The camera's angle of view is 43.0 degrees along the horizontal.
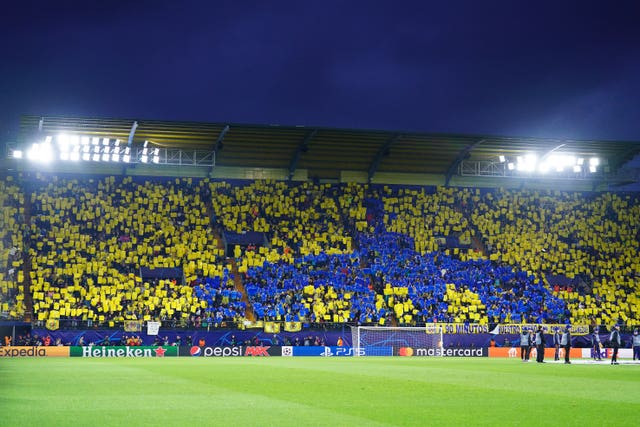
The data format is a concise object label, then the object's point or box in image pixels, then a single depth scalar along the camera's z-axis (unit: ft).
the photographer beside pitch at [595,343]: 136.87
